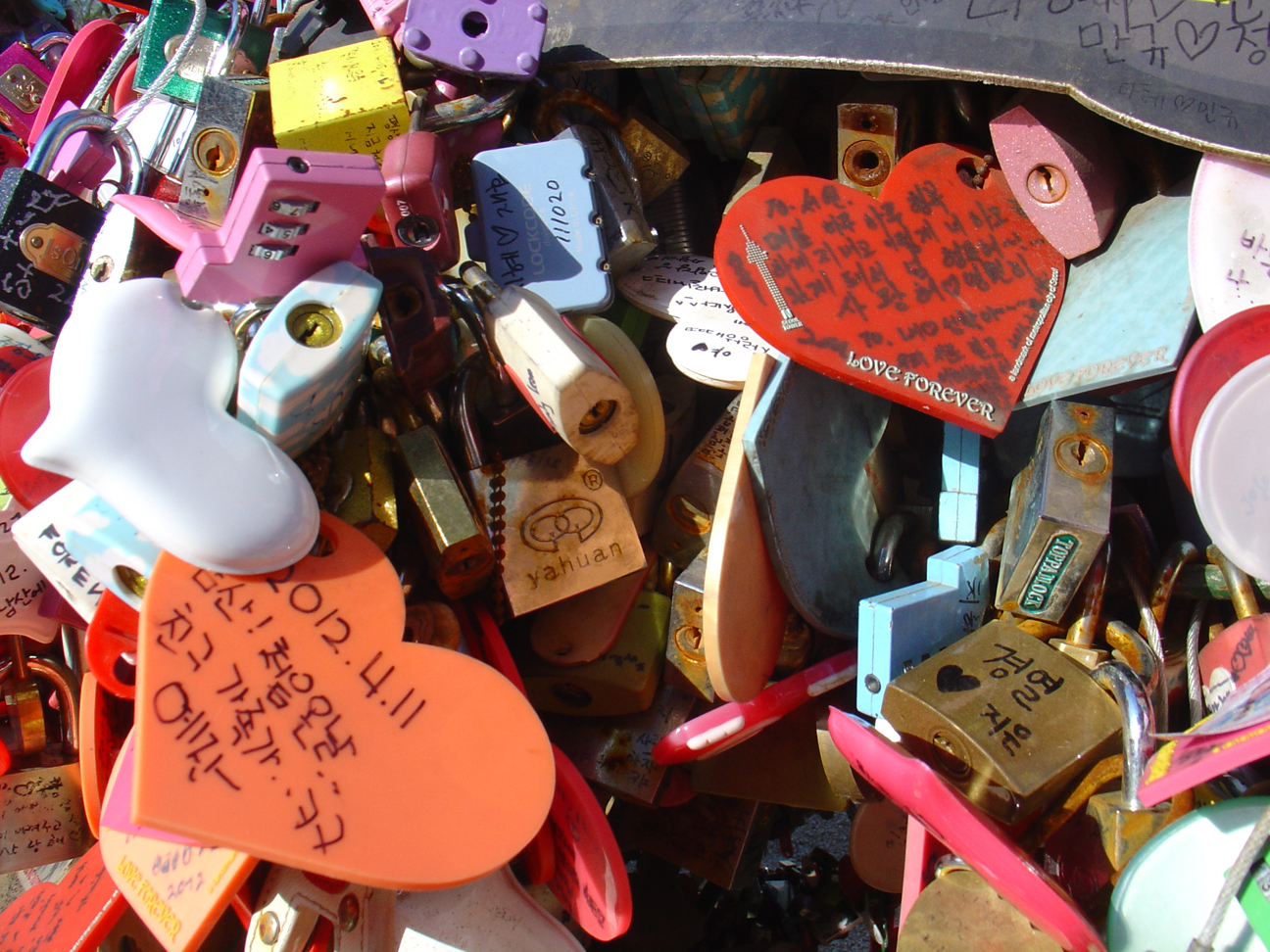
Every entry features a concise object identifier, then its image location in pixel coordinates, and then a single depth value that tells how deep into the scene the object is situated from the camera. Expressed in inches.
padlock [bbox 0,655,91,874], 13.3
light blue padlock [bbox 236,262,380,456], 11.0
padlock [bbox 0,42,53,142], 19.0
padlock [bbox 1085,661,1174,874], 10.8
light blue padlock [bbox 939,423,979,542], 13.0
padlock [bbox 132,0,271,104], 16.3
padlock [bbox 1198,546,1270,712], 11.5
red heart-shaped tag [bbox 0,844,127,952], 12.8
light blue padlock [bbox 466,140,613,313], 13.7
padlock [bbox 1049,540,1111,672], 12.3
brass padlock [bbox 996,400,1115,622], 11.8
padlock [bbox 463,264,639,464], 11.6
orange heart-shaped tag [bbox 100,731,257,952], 11.1
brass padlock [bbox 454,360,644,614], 12.8
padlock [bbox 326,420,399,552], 12.3
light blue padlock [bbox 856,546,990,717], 11.8
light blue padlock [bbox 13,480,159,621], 11.2
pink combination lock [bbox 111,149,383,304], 10.8
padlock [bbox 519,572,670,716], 13.6
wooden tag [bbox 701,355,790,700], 11.5
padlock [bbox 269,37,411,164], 14.1
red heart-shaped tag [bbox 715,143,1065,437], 12.0
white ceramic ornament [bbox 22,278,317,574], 10.5
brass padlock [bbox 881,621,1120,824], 10.9
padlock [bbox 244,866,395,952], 11.9
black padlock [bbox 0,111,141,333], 14.1
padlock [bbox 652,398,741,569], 13.7
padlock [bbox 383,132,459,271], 13.1
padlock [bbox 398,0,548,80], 14.2
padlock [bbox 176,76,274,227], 14.1
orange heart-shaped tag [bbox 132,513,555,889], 10.1
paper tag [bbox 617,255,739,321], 13.8
